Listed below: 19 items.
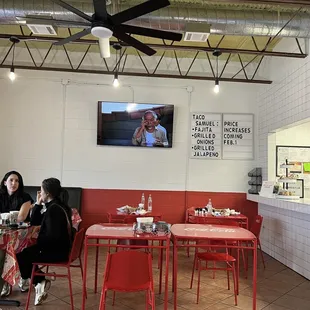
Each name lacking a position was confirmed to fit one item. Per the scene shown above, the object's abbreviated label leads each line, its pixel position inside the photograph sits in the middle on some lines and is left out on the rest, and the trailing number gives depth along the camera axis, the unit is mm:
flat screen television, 6652
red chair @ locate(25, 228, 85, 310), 3270
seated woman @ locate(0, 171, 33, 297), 4066
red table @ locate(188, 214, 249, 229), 4891
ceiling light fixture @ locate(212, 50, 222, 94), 5302
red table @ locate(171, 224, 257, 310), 3200
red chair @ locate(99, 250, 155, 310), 2664
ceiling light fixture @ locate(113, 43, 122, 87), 5250
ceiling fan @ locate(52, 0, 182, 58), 3070
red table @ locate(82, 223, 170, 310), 3087
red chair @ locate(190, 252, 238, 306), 3738
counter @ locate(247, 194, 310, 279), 4801
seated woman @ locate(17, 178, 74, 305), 3262
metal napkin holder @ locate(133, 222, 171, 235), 3293
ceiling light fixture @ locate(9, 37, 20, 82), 5020
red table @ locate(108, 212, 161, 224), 5114
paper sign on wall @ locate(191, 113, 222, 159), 6805
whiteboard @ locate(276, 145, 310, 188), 6234
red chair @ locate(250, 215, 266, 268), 5047
